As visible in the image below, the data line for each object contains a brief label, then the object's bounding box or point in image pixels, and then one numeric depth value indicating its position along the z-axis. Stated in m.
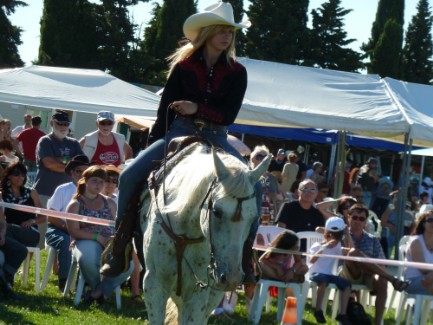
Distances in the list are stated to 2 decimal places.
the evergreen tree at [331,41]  52.91
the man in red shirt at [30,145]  15.41
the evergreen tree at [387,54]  57.94
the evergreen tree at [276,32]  51.72
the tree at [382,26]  58.06
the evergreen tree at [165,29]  50.44
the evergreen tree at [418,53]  61.44
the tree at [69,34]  48.06
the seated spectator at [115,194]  10.67
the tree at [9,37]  47.31
